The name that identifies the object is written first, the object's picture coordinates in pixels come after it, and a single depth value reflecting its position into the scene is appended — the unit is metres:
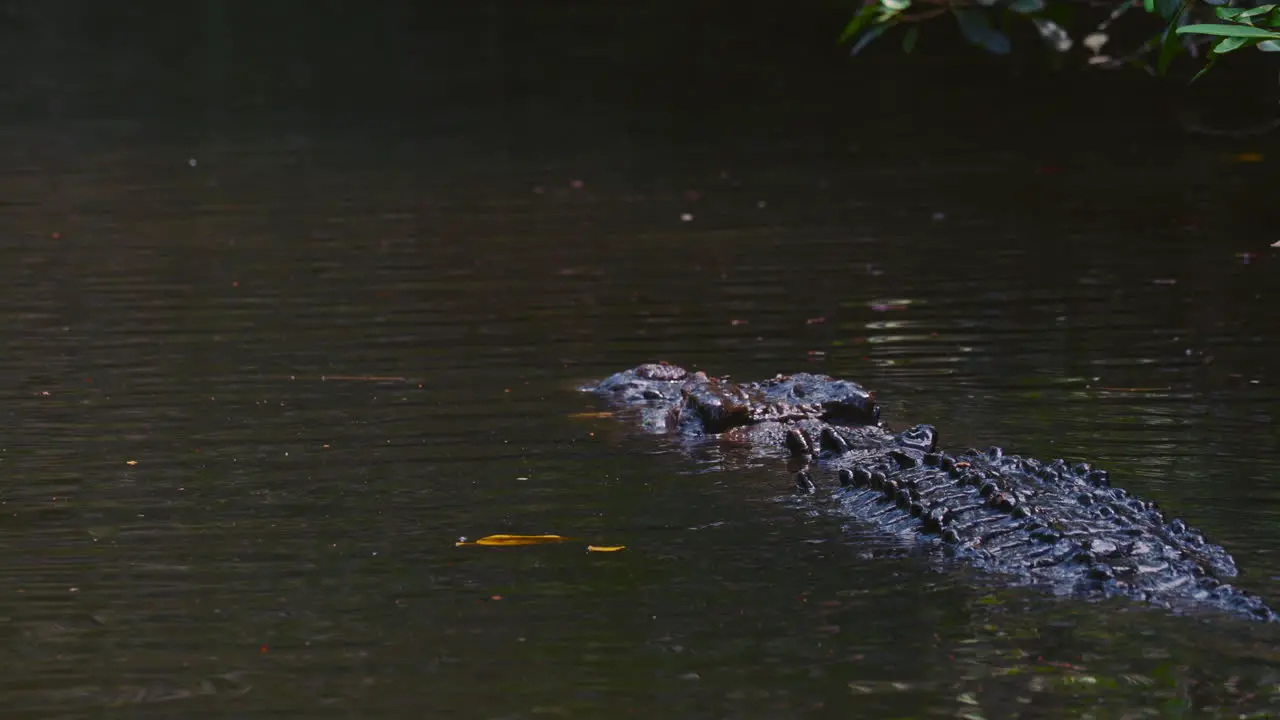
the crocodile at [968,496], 11.73
